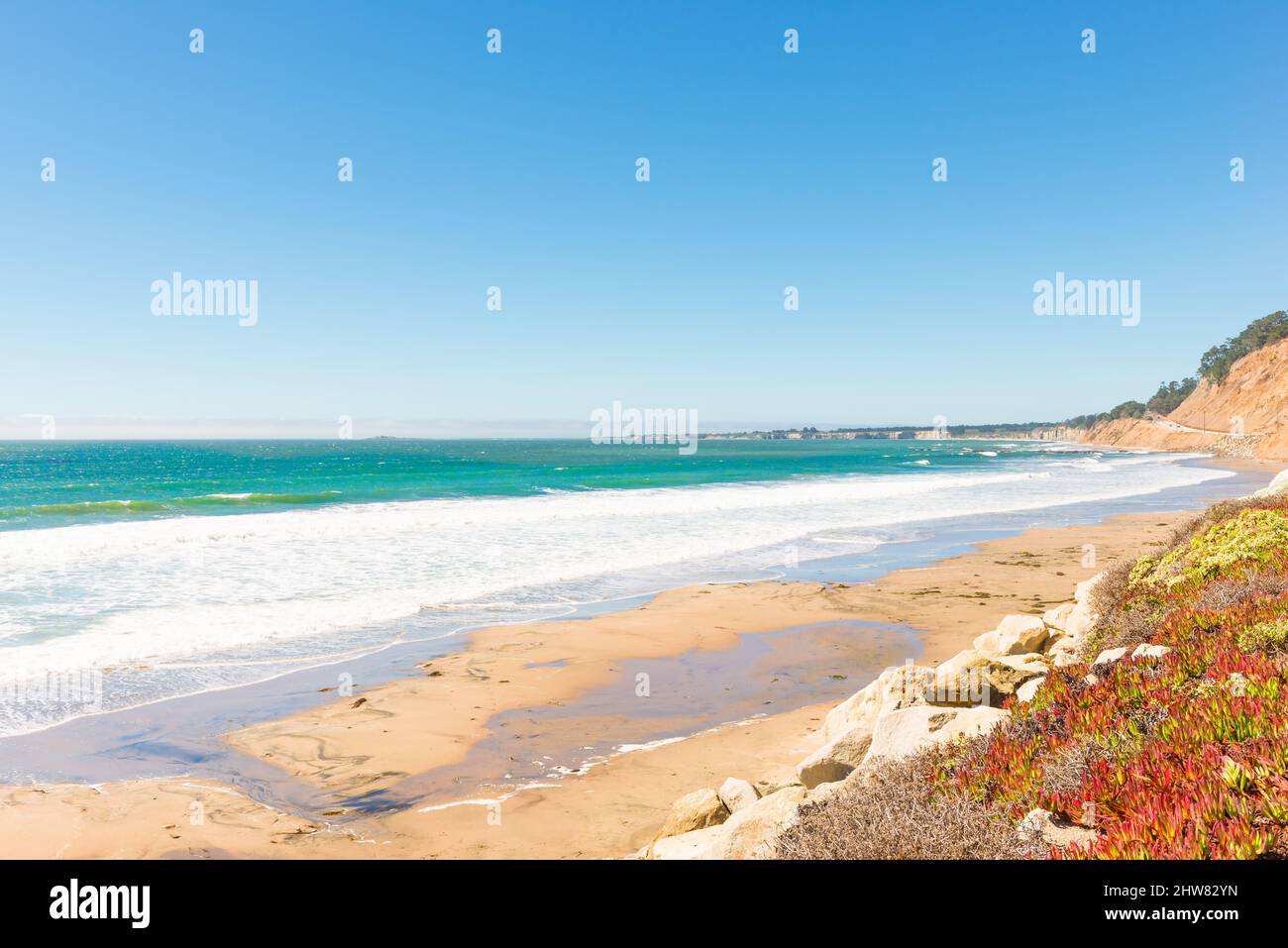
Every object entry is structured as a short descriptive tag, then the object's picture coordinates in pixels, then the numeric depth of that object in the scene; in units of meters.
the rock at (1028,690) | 6.31
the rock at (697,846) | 4.65
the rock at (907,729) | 5.60
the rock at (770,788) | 6.38
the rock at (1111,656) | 6.43
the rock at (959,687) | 7.30
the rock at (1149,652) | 6.01
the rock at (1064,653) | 8.13
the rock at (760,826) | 4.40
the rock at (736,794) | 5.66
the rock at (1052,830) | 3.70
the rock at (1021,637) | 9.88
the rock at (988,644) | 10.24
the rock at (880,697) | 7.61
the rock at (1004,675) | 7.41
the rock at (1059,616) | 10.91
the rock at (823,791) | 4.98
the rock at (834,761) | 6.37
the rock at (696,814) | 5.62
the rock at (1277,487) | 14.12
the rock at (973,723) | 5.39
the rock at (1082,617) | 9.72
